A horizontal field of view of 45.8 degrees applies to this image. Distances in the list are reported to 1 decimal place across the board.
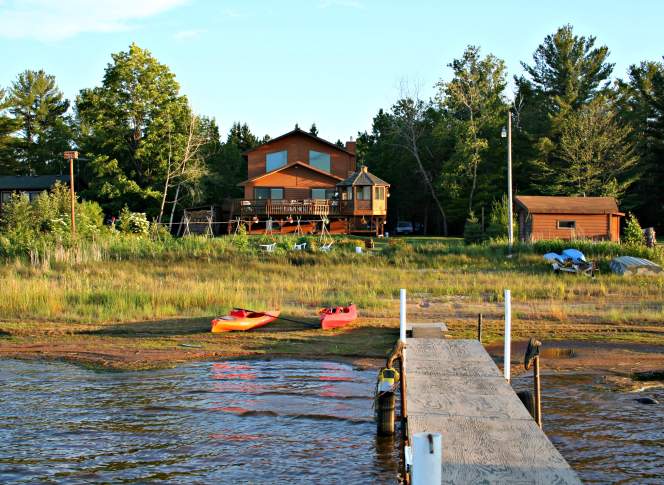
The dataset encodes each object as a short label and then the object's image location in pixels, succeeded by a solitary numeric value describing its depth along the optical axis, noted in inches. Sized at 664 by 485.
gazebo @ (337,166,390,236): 2166.6
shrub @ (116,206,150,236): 1760.6
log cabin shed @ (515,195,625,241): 1729.8
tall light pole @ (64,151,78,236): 1476.4
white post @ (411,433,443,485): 216.7
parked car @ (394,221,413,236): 2938.0
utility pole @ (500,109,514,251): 1405.1
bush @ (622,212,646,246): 1466.5
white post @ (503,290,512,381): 510.8
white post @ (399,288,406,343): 565.6
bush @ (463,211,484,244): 1835.6
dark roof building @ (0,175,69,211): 2564.0
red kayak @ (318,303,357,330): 775.7
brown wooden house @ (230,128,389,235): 2169.0
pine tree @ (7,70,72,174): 2957.7
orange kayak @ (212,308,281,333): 763.4
